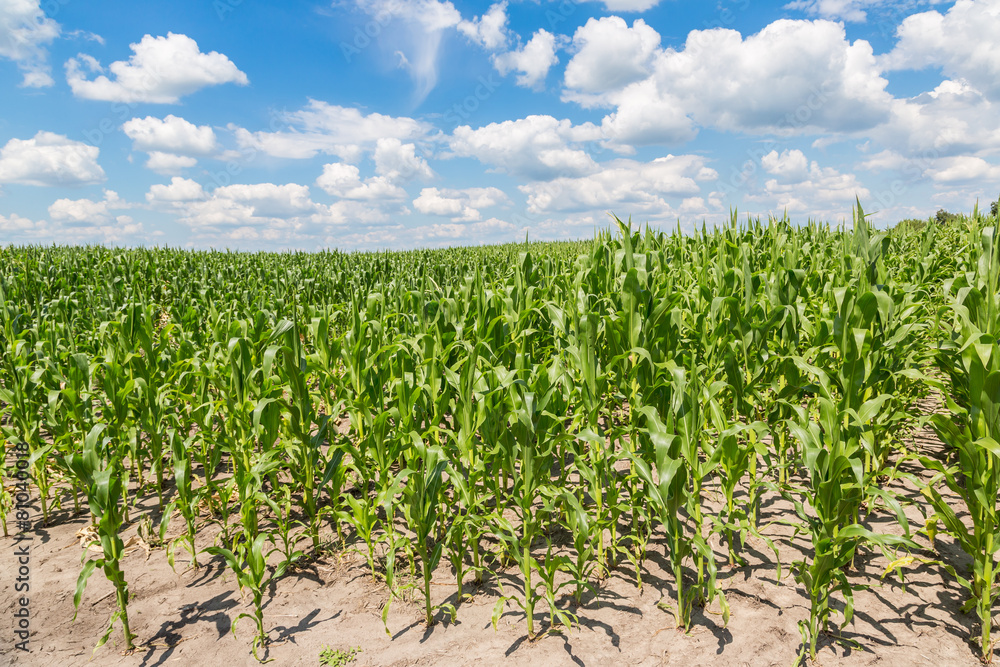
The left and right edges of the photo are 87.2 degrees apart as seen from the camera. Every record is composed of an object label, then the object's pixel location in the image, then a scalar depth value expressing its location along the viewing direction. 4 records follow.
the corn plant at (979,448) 2.17
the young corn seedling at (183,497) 2.90
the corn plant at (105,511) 2.43
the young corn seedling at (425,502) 2.48
